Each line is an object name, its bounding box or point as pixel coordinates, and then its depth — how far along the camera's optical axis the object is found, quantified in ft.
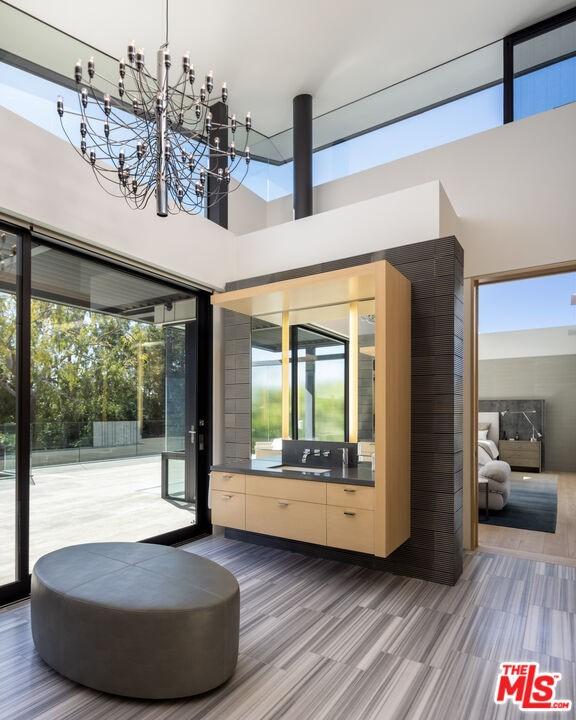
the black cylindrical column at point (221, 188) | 15.42
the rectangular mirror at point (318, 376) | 12.13
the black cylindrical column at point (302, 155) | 16.02
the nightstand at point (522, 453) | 27.20
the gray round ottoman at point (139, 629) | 6.40
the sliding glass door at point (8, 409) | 9.59
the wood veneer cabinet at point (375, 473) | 9.89
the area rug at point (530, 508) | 16.07
